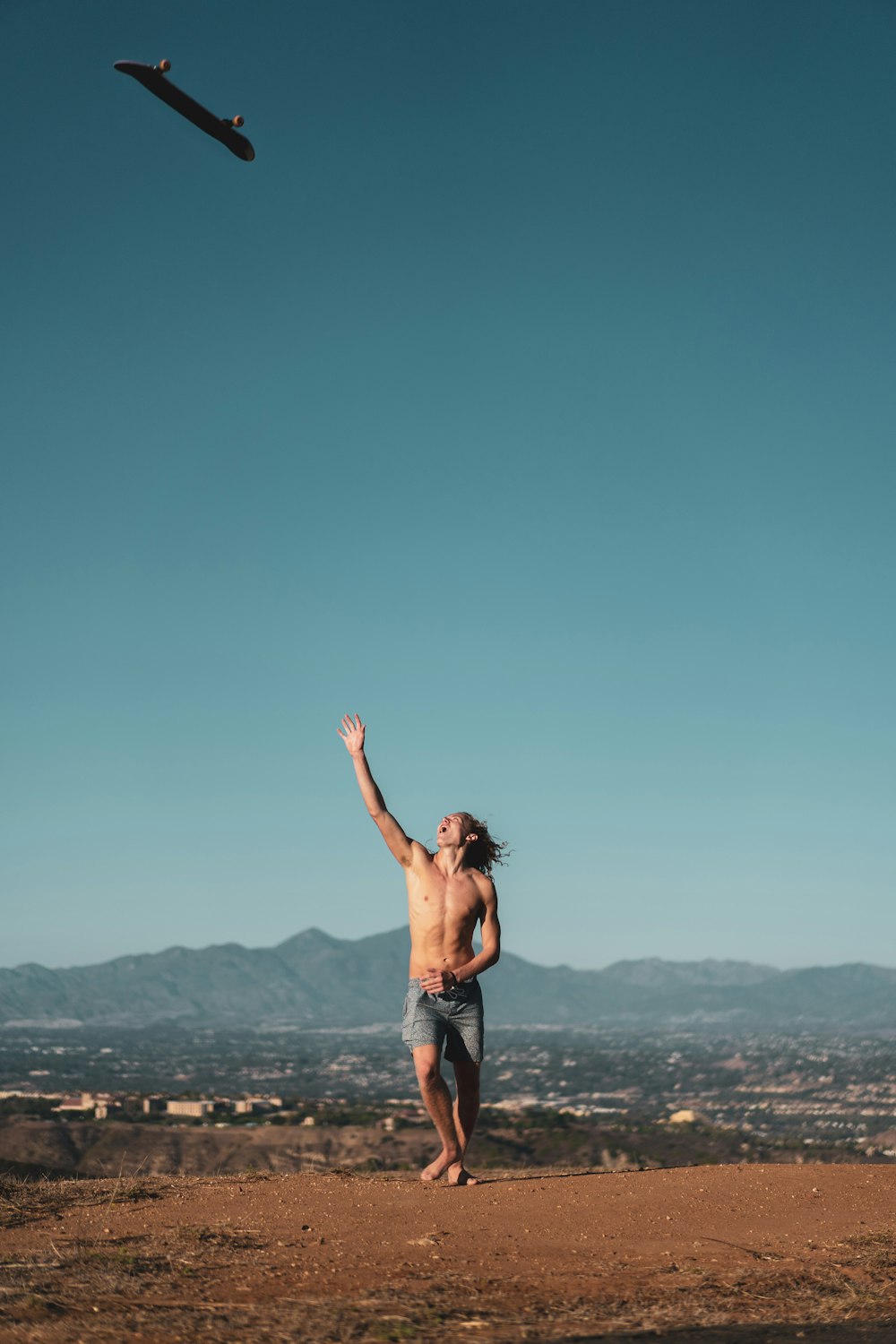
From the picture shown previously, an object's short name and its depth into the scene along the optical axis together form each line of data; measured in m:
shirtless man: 8.80
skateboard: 8.52
